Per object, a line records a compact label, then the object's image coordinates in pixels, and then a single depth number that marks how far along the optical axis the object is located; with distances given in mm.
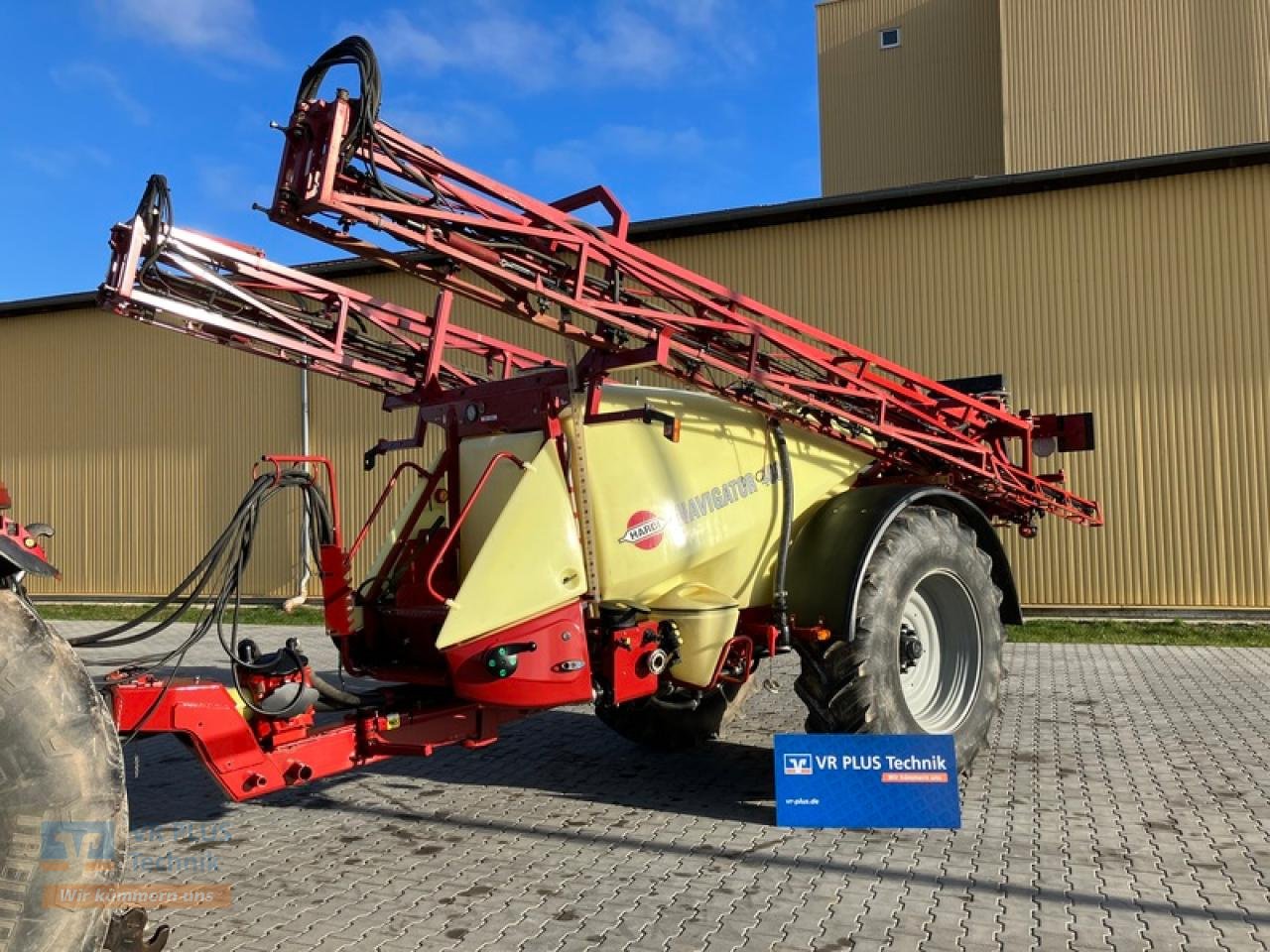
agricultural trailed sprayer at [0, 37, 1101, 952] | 3928
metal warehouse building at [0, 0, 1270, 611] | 12453
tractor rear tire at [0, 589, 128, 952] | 2568
